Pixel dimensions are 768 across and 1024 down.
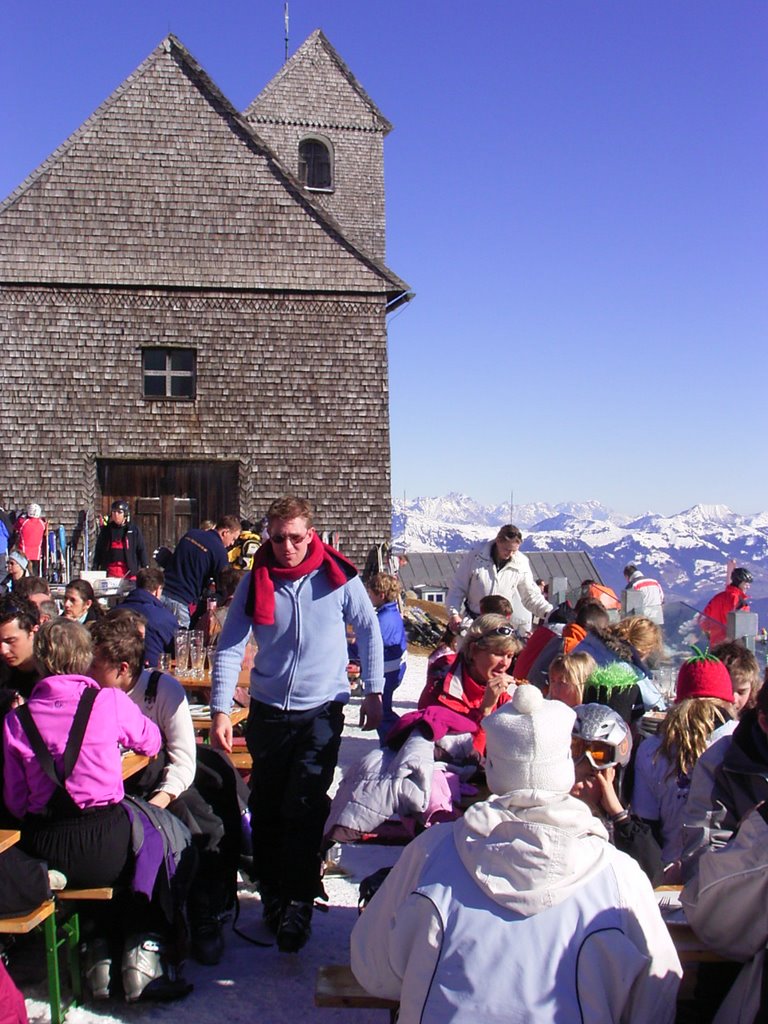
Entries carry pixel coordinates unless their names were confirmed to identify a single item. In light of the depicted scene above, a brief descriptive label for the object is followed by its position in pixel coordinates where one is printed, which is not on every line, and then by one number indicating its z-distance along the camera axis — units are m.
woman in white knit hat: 2.23
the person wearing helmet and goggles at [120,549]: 13.67
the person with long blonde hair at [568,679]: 5.12
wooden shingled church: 17.34
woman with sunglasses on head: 5.07
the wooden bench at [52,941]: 3.54
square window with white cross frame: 17.78
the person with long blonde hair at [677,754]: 4.14
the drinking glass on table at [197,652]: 7.19
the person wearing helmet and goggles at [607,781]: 4.00
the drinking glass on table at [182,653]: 7.16
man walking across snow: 4.59
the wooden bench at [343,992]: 2.94
